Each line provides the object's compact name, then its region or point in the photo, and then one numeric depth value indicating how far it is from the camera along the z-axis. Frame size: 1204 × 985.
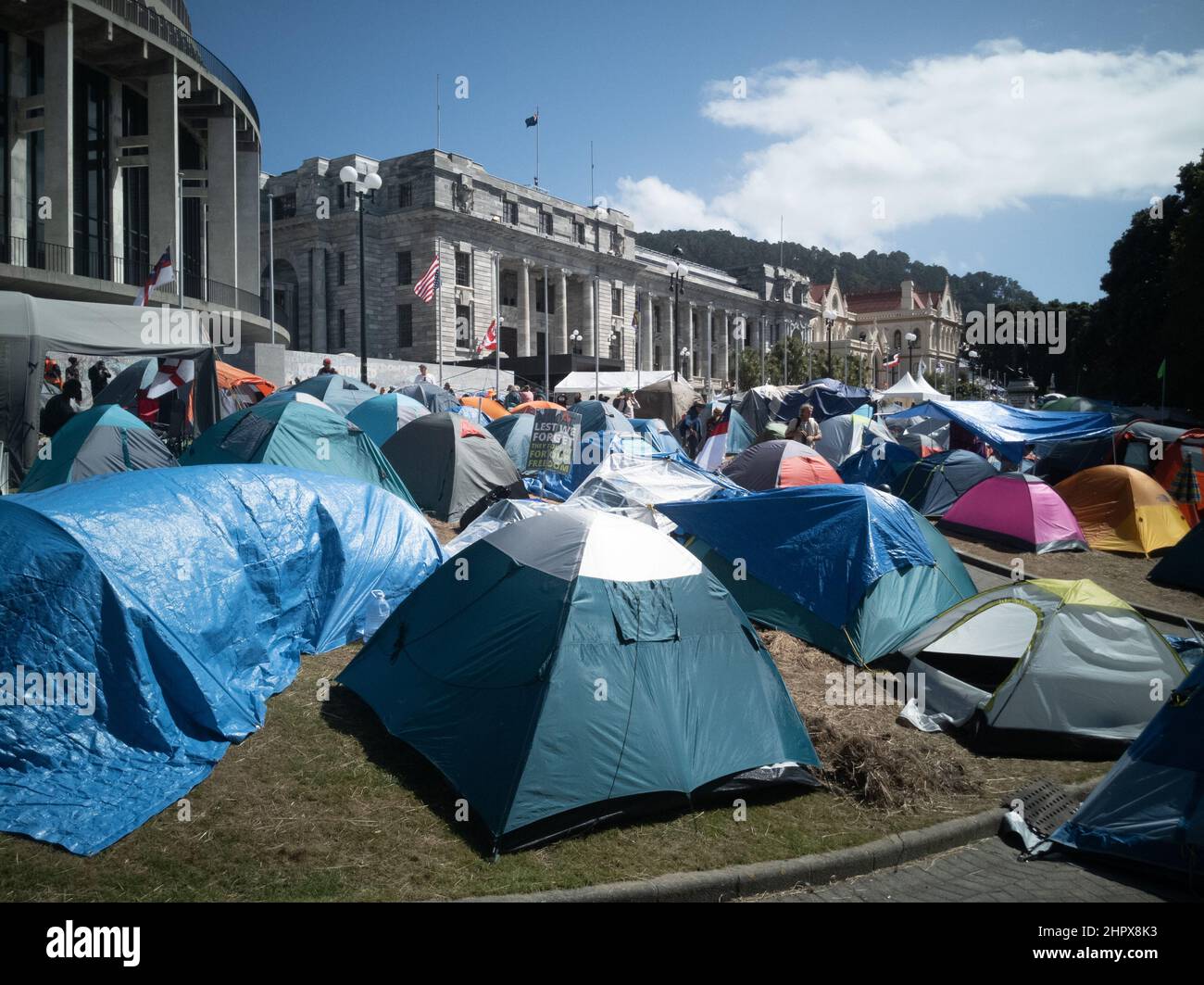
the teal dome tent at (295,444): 11.58
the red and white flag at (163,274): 15.77
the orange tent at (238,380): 20.34
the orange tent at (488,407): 22.44
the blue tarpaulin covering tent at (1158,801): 4.50
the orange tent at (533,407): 20.84
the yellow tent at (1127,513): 14.48
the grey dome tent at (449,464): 14.10
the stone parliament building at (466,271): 51.00
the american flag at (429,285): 30.02
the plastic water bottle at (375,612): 7.92
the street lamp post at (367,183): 18.69
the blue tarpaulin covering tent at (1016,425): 17.44
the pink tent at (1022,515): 14.01
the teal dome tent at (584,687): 4.86
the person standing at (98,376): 19.23
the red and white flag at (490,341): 32.34
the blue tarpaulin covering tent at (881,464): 17.64
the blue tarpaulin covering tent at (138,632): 4.87
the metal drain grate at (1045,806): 5.18
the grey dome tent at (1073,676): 6.19
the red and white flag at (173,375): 13.63
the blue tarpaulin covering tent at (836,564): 8.03
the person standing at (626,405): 23.89
